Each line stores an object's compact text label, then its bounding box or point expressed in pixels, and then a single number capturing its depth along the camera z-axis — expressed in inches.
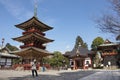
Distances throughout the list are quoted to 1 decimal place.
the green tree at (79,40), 1870.4
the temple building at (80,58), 1117.1
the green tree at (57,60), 1107.5
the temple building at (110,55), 1079.9
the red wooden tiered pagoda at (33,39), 815.1
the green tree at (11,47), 2057.1
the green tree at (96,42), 1638.7
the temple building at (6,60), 980.3
